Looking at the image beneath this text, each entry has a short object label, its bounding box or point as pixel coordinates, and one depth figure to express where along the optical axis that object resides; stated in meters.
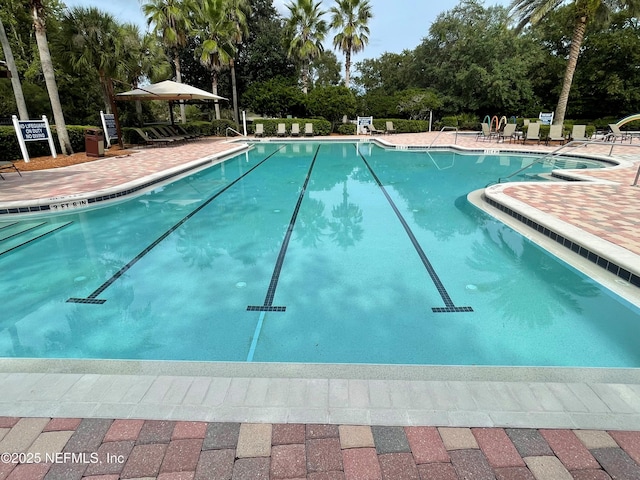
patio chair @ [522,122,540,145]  16.03
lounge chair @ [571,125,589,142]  15.15
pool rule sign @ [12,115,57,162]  10.51
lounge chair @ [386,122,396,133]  23.70
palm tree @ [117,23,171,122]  15.33
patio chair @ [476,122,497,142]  17.97
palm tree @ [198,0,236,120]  21.20
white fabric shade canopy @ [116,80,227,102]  14.65
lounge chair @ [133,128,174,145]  16.31
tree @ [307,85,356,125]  24.25
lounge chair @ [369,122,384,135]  23.38
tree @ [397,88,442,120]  26.14
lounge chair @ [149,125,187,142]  17.19
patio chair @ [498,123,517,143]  16.33
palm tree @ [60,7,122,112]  12.53
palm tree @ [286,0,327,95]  23.48
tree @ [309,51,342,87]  43.06
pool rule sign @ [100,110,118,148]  14.16
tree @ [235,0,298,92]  26.88
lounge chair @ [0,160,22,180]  8.55
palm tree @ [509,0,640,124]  14.73
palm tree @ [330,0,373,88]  24.33
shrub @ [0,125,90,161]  11.07
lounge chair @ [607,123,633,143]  11.78
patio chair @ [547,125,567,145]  15.38
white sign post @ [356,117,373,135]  23.52
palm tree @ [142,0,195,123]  19.62
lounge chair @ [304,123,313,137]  21.98
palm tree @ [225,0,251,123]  22.30
